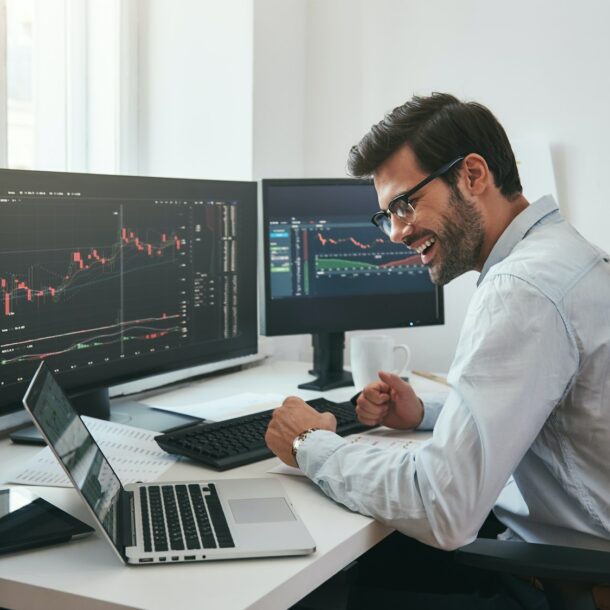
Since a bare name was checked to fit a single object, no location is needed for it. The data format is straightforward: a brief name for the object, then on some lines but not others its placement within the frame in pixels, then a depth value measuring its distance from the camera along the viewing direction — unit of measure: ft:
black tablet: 3.54
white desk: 3.11
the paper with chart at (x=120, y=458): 4.34
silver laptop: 3.38
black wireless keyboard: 4.58
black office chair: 3.49
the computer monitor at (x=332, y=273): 6.62
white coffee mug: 6.40
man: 3.66
